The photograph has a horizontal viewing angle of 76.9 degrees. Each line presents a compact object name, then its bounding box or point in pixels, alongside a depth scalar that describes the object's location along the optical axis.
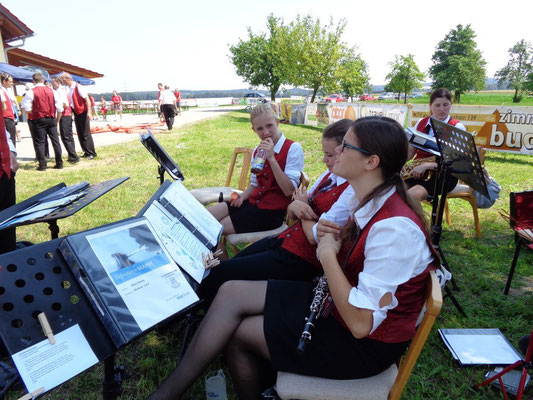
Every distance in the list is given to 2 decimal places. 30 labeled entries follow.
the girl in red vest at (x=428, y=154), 3.89
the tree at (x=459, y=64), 56.00
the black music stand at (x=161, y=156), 2.59
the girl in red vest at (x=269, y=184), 3.08
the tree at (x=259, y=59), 37.16
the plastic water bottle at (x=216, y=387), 1.80
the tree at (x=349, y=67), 23.91
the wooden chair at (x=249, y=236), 2.99
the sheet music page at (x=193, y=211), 2.03
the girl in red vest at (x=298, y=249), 2.19
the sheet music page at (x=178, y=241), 1.65
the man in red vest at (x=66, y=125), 8.02
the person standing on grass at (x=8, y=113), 7.53
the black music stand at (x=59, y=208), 1.71
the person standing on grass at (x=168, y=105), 13.95
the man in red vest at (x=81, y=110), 8.21
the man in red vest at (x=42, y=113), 7.14
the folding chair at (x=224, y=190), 3.77
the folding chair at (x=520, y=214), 2.95
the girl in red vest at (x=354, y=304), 1.32
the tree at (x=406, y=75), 50.39
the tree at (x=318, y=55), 23.88
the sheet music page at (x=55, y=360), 1.11
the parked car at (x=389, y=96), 75.94
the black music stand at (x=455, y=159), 2.77
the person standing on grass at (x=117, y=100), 23.07
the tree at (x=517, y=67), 52.90
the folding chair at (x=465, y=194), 4.15
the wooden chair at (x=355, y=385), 1.38
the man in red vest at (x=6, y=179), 2.49
